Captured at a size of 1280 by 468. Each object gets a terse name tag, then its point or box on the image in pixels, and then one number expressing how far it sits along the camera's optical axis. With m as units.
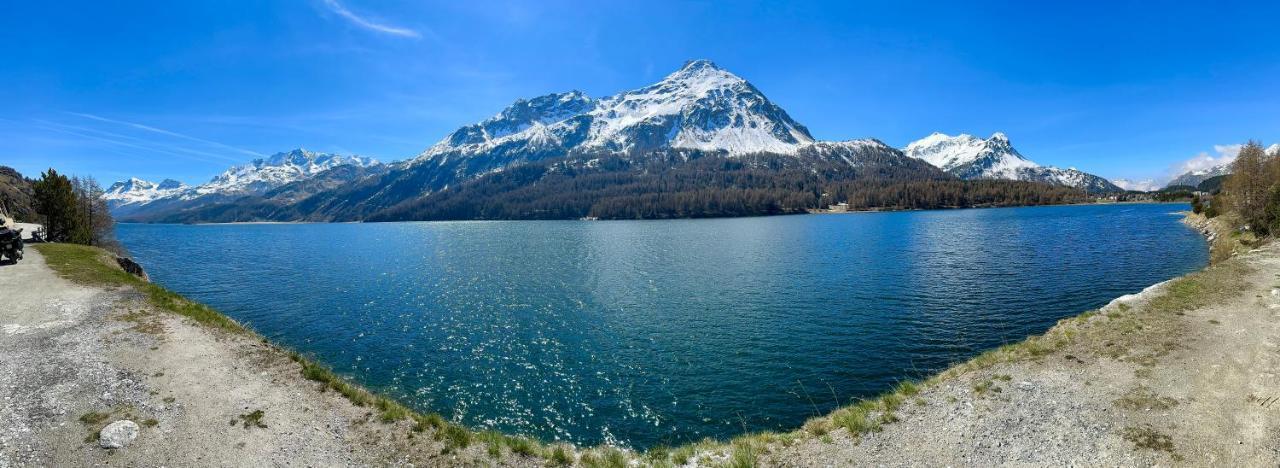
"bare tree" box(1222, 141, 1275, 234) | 62.31
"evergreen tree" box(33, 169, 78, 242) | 66.69
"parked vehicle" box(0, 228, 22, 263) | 45.12
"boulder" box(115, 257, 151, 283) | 57.03
